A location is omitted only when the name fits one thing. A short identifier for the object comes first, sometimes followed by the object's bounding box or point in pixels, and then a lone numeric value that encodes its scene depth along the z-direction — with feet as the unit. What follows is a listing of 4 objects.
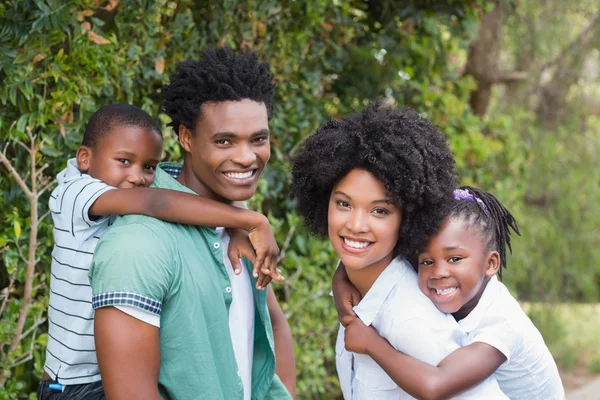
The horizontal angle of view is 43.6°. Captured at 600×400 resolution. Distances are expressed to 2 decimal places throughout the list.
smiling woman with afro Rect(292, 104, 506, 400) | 7.58
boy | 7.44
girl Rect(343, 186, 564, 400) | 7.45
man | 6.54
